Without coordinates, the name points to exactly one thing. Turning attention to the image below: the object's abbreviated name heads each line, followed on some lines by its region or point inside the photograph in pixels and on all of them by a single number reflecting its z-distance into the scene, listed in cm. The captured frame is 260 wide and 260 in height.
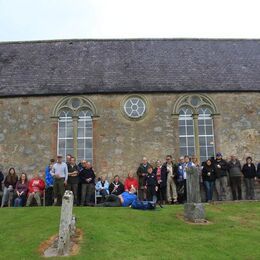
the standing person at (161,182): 1473
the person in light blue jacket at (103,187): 1519
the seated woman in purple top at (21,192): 1478
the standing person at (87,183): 1452
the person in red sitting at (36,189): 1486
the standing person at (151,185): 1459
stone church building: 1778
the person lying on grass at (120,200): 1394
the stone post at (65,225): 867
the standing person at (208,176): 1513
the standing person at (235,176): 1542
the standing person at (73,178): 1435
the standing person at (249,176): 1550
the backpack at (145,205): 1294
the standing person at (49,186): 1490
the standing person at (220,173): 1512
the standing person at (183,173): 1486
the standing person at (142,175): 1525
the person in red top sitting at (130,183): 1515
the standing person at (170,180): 1491
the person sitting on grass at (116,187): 1495
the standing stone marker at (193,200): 1145
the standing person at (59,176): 1402
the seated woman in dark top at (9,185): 1501
